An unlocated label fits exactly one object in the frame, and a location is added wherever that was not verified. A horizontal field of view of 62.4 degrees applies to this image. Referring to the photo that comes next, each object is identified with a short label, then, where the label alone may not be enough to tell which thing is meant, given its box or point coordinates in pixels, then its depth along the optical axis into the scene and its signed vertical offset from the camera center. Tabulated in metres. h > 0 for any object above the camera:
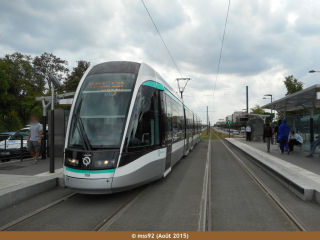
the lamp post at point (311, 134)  13.41 -0.32
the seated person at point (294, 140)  14.64 -0.68
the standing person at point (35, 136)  10.08 -0.33
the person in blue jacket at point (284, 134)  13.53 -0.32
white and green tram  5.31 -0.08
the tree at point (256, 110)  64.15 +4.41
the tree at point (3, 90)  32.31 +4.90
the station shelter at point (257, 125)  25.39 +0.22
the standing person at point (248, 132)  27.80 -0.45
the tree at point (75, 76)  40.50 +8.01
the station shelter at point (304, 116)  12.35 +0.65
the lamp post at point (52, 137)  7.81 -0.29
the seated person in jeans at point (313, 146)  11.68 -0.84
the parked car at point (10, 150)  10.80 -0.95
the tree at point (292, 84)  38.03 +6.35
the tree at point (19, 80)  40.69 +7.75
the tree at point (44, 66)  44.72 +10.56
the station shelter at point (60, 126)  11.82 +0.07
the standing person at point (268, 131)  14.38 -0.21
